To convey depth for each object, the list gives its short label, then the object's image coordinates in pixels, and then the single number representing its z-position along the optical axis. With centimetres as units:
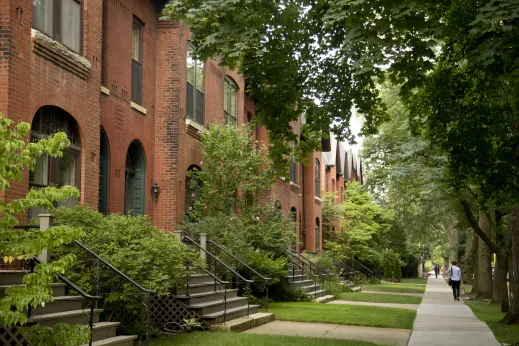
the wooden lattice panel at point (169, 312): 1295
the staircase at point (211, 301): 1328
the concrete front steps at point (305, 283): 2274
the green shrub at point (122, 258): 1112
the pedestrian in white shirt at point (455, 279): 2830
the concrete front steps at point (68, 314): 903
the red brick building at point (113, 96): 1152
